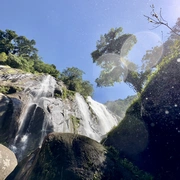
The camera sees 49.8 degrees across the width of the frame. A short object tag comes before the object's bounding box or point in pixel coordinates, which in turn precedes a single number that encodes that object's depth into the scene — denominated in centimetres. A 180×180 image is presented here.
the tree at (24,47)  4288
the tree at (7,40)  3794
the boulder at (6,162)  698
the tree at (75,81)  3008
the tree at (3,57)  2998
